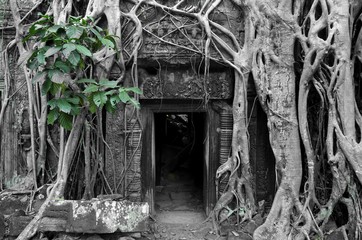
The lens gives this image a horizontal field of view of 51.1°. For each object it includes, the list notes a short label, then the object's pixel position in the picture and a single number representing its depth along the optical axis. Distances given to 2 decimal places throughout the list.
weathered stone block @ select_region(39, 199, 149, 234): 3.04
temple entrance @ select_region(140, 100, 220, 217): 3.88
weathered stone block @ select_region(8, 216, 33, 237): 3.34
